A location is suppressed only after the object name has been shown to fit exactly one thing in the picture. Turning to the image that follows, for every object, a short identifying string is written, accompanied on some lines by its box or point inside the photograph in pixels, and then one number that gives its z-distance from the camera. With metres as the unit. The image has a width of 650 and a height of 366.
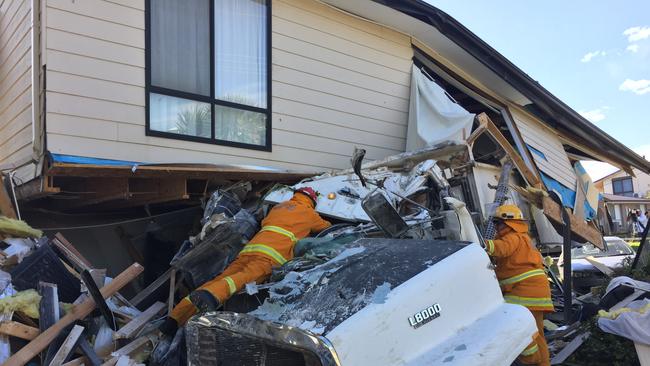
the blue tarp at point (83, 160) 5.03
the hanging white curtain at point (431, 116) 7.64
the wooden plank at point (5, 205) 5.51
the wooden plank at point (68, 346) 3.74
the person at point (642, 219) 20.60
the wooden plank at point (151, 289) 5.51
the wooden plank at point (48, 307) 4.04
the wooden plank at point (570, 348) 5.30
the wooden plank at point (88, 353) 3.87
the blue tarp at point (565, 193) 9.14
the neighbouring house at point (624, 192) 33.22
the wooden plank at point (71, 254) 5.12
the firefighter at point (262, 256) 3.49
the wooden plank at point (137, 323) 4.29
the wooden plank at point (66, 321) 3.75
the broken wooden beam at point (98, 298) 4.28
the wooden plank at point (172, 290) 4.94
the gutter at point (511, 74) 7.85
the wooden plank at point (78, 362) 3.76
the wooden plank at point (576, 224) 7.05
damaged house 5.32
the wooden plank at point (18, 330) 3.80
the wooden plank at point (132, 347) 4.04
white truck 2.40
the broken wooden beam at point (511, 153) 6.94
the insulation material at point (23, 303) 3.90
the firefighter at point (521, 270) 4.60
